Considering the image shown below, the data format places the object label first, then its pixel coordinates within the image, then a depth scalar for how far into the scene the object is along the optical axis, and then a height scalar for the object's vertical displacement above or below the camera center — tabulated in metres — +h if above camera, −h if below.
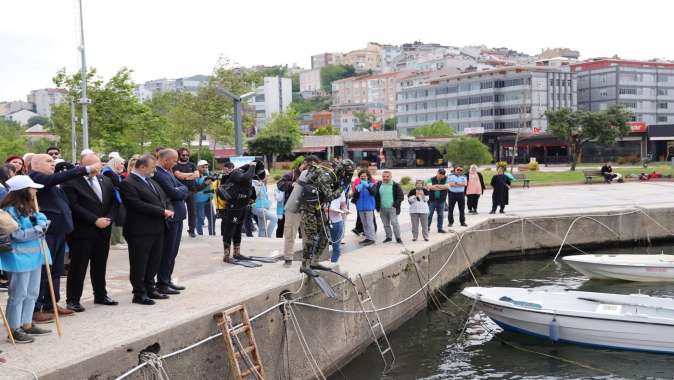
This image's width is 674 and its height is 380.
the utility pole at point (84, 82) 27.06 +3.10
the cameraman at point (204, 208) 16.17 -1.23
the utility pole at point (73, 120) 41.40 +2.33
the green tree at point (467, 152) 49.34 +0.01
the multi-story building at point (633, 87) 115.50 +10.53
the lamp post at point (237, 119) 17.28 +0.93
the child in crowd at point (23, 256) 6.71 -0.94
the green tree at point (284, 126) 86.69 +3.72
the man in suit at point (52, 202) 7.50 -0.46
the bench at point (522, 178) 38.44 -1.62
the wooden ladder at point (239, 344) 7.63 -2.12
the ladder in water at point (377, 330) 11.29 -3.03
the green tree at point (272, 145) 71.94 +1.11
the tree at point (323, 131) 117.06 +4.02
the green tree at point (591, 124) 59.94 +2.23
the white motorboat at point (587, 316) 11.58 -2.86
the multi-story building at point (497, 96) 111.00 +9.26
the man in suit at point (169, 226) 9.05 -0.91
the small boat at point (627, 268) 16.92 -2.90
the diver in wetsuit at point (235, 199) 11.19 -0.69
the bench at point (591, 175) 40.11 -1.44
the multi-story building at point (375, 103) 173.50 +13.70
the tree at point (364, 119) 163.00 +8.25
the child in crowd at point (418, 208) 15.89 -1.26
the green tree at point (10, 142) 60.55 +1.75
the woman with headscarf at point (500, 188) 21.66 -1.15
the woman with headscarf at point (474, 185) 21.22 -1.01
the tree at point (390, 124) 160.00 +6.91
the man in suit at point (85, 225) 7.94 -0.76
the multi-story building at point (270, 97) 192.00 +16.60
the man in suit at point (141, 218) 8.29 -0.73
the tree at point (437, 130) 110.62 +3.67
